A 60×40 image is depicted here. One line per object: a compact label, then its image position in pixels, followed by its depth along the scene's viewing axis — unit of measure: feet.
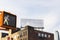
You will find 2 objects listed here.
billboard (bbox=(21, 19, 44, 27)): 180.20
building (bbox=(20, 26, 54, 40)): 155.29
